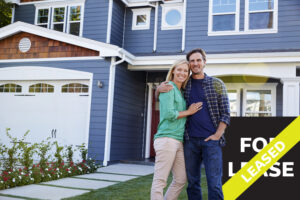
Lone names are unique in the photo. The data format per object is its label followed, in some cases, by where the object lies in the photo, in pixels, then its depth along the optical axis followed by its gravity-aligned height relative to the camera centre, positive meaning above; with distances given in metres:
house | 8.55 +1.65
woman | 2.81 -0.12
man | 2.77 -0.02
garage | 9.02 +0.44
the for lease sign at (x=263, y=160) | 2.77 -0.27
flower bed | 5.36 -1.00
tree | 11.51 +3.94
